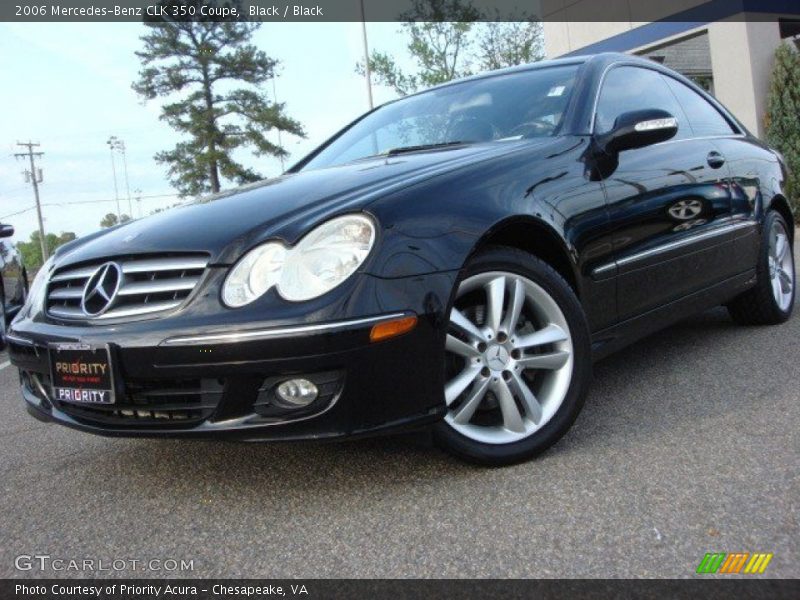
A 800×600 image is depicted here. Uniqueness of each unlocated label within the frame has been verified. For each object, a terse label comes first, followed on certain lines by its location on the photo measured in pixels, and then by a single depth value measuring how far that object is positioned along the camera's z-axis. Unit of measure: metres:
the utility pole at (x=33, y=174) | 73.44
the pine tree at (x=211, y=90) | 35.69
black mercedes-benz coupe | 2.15
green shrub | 11.02
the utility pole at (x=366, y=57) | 27.92
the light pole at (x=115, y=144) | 73.94
